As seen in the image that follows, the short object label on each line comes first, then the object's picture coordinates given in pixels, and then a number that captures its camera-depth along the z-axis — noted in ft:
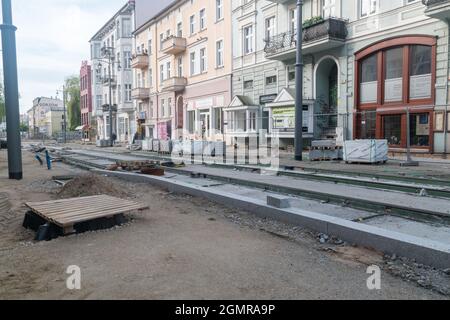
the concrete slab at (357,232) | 14.51
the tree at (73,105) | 288.92
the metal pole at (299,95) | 57.88
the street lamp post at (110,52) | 176.32
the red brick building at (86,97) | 230.48
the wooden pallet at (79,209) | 18.60
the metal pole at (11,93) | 39.50
